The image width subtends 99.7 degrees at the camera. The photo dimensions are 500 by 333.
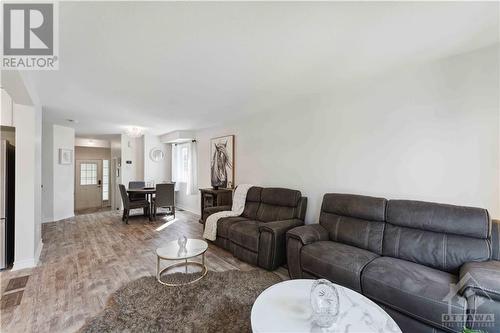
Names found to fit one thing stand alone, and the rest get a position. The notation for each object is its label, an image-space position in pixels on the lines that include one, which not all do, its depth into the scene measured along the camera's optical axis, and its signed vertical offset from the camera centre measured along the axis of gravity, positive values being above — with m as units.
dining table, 5.48 -0.63
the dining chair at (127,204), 5.17 -0.90
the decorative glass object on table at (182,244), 2.48 -0.91
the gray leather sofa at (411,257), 1.41 -0.85
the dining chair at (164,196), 5.40 -0.74
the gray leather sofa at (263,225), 2.73 -0.86
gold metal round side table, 2.36 -0.99
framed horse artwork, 4.86 +0.15
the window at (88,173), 7.82 -0.18
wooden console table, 4.54 -0.64
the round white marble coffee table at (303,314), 1.19 -0.91
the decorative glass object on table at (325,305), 1.22 -0.81
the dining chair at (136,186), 5.81 -0.52
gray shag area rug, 1.73 -1.30
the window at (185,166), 6.16 +0.07
